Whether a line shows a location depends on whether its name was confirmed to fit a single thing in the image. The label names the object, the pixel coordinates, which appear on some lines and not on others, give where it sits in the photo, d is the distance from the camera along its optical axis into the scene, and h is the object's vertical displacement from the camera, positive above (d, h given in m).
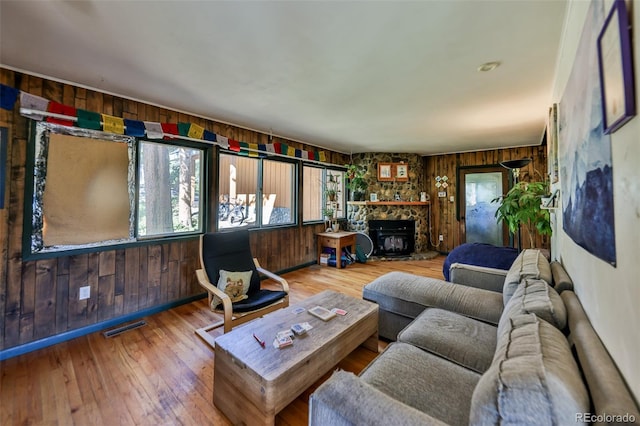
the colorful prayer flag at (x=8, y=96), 2.03 +0.97
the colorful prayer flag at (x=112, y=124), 2.52 +0.94
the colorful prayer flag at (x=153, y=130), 2.79 +0.98
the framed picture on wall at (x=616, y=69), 0.70 +0.43
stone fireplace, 5.83 +0.46
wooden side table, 4.75 -0.40
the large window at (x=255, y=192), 3.74 +0.44
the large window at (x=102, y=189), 2.27 +0.31
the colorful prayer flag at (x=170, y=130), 2.92 +1.02
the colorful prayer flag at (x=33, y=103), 2.13 +0.97
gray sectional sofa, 0.68 -0.51
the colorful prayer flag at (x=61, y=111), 2.26 +0.96
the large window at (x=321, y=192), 5.01 +0.56
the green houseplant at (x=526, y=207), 2.88 +0.13
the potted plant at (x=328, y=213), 5.24 +0.13
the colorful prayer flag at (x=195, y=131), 3.14 +1.08
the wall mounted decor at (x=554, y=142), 2.14 +0.66
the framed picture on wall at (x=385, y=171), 5.91 +1.09
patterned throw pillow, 2.44 -0.61
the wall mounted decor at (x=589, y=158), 0.89 +0.25
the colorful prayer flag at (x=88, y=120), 2.39 +0.93
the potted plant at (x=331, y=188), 5.41 +0.68
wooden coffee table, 1.32 -0.78
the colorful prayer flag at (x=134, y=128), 2.65 +0.95
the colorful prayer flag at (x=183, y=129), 3.05 +1.07
